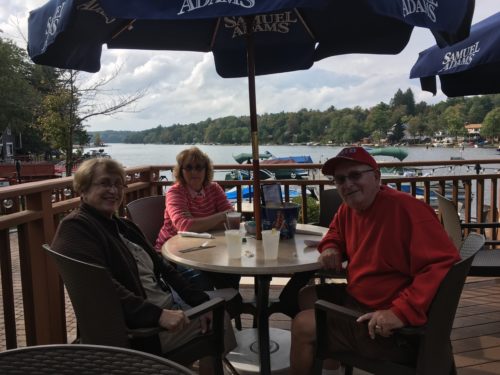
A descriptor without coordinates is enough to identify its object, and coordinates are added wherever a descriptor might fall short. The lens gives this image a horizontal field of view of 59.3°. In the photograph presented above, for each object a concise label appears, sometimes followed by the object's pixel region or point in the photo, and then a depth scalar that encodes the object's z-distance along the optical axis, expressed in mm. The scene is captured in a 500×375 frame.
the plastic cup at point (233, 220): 2623
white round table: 2008
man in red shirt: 1593
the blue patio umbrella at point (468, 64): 3117
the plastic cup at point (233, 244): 2141
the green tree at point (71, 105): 16078
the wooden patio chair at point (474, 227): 2846
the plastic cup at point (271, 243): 2092
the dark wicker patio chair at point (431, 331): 1504
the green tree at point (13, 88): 29267
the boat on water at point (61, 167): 20762
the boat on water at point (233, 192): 16527
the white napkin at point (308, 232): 2677
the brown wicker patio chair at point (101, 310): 1547
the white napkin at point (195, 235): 2653
